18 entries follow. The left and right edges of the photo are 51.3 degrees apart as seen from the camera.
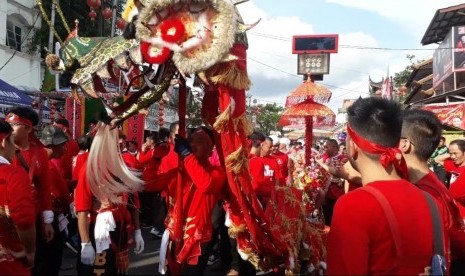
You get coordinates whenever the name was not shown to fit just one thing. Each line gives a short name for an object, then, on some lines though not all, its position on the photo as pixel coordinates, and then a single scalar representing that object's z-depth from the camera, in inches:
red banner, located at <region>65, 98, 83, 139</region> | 438.3
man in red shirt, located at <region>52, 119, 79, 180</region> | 229.5
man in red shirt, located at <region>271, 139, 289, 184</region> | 273.0
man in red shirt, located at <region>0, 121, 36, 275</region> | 106.2
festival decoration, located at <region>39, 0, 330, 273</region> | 127.3
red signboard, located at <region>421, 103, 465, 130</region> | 572.0
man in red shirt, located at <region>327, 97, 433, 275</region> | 66.8
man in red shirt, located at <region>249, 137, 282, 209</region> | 219.6
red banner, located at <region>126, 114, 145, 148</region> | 434.9
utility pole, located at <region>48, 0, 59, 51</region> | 581.2
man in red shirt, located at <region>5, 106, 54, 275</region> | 159.0
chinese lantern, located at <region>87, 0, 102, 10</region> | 327.1
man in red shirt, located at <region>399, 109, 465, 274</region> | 105.6
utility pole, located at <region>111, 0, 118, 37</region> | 500.4
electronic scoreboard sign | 577.0
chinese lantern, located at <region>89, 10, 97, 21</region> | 316.3
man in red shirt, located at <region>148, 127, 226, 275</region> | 149.3
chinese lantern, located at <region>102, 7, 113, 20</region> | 417.1
